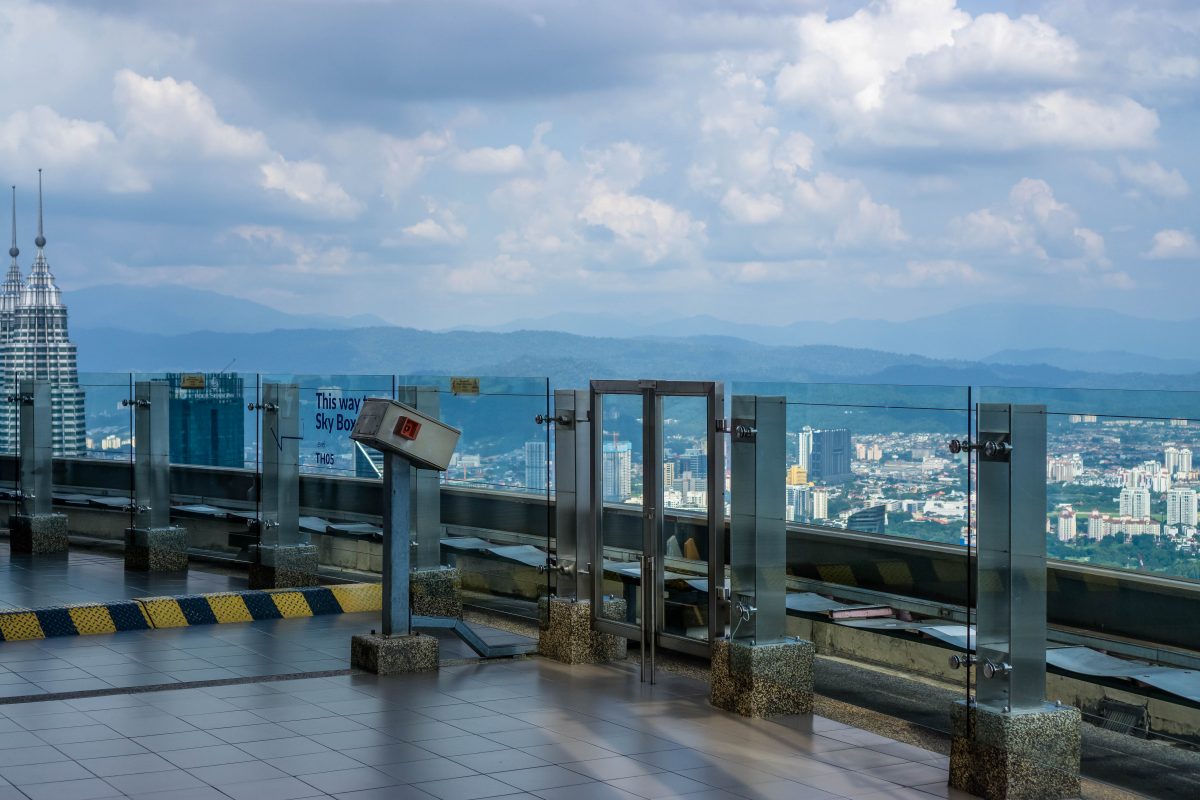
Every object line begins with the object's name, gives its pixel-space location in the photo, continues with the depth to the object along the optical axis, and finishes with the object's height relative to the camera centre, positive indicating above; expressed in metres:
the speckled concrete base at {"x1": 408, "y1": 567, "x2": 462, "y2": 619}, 10.63 -1.48
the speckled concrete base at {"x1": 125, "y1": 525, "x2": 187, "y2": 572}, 13.20 -1.45
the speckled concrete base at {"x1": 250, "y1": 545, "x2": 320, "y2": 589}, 12.09 -1.48
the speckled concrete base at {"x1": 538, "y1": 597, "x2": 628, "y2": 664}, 9.05 -1.55
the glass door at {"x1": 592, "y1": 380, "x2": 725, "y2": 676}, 8.27 -0.71
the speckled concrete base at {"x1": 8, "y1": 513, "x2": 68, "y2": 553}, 14.35 -1.42
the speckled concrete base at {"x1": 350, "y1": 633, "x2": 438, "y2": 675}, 8.51 -1.57
